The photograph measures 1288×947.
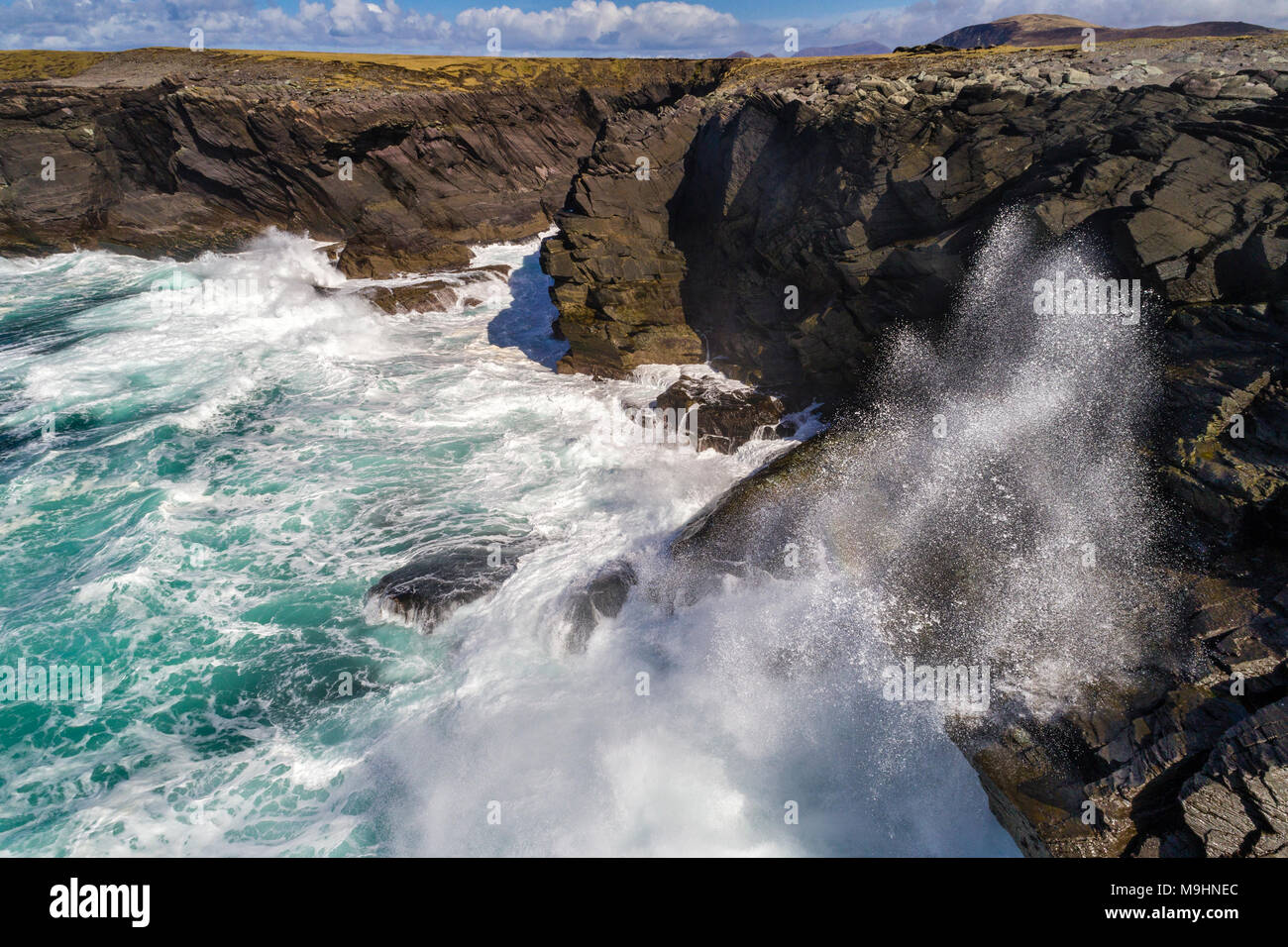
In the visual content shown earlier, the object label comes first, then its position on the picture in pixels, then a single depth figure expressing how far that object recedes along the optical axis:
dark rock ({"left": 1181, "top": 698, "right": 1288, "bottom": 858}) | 7.52
